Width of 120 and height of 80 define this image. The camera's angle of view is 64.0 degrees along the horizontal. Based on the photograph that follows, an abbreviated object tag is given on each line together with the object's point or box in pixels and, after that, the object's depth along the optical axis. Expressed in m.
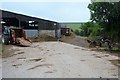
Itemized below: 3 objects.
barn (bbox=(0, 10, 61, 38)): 16.20
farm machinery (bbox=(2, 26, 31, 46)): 10.54
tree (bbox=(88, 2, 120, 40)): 9.04
